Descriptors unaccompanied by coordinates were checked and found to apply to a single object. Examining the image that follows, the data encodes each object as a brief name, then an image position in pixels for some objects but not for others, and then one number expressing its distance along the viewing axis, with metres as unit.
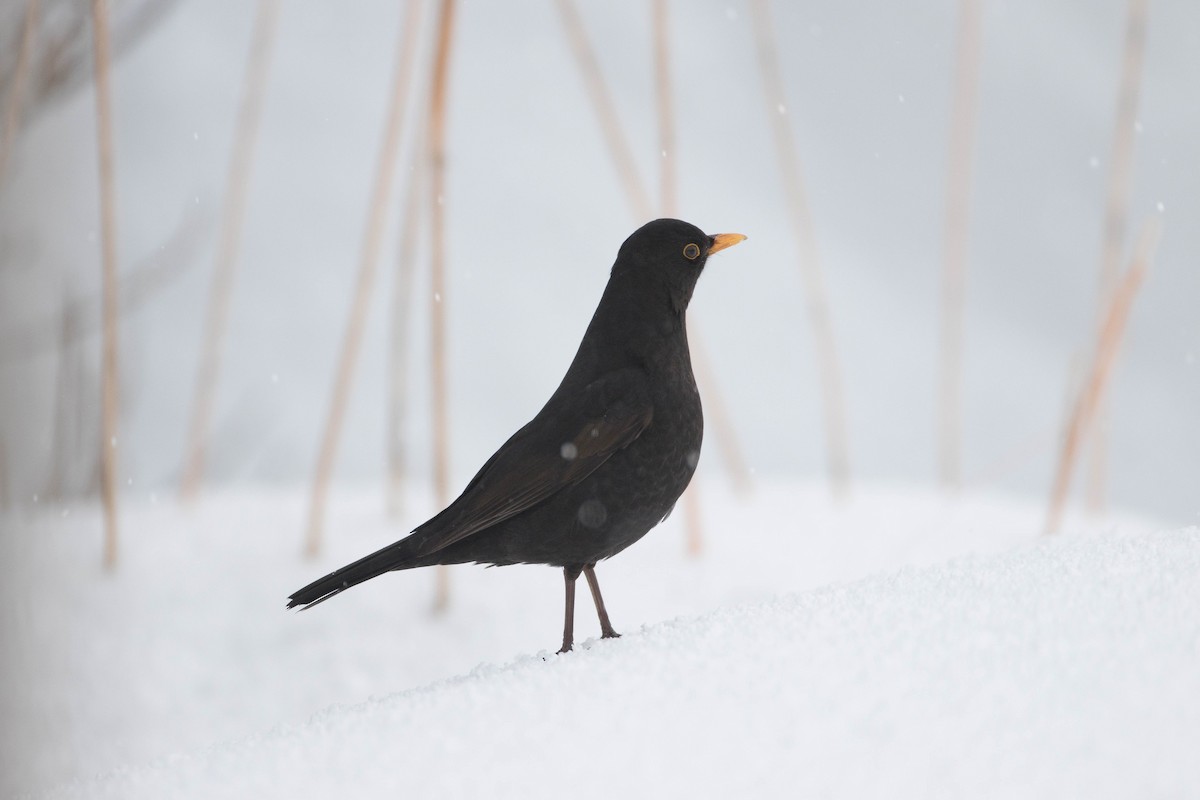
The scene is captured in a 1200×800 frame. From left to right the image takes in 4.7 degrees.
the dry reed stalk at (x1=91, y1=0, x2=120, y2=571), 6.80
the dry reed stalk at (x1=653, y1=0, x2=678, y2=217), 6.85
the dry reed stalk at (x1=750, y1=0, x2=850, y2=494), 6.92
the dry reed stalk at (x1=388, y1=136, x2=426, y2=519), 6.87
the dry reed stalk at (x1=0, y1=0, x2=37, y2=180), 6.66
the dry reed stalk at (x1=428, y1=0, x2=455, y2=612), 6.76
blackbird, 6.53
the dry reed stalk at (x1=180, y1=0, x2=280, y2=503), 6.97
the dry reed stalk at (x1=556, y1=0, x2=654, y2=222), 6.78
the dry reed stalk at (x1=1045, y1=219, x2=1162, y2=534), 6.82
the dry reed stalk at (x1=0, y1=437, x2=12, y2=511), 6.34
